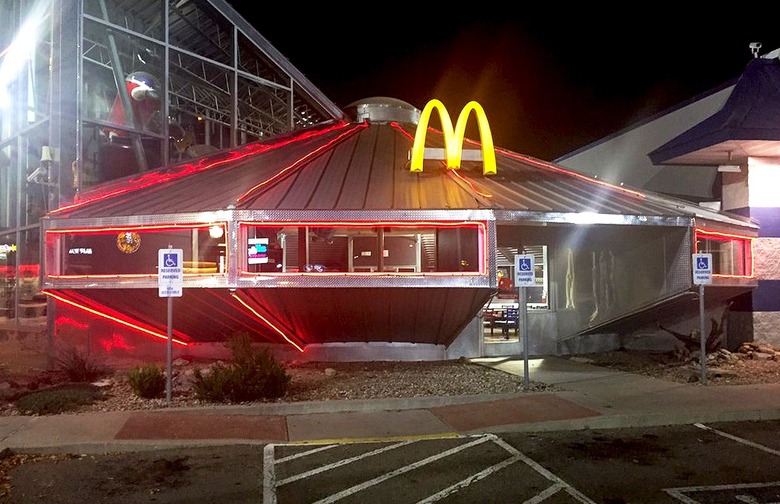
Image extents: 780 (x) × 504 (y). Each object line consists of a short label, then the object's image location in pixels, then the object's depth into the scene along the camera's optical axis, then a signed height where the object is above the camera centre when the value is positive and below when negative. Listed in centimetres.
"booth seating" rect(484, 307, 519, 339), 1679 -130
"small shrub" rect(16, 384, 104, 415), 1032 -213
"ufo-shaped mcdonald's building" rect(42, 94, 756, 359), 1163 +49
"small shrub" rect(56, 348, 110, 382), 1277 -197
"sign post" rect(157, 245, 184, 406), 1051 -7
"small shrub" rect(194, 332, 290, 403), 1074 -187
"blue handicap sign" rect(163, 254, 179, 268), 1052 +17
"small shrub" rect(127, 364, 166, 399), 1102 -190
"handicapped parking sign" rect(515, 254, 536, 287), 1135 -3
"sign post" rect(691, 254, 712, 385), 1225 -10
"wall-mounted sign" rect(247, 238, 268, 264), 1250 +40
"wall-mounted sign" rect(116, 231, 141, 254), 1577 +72
